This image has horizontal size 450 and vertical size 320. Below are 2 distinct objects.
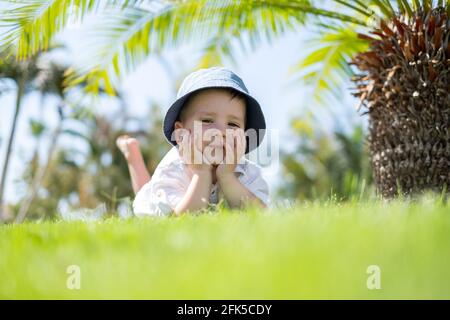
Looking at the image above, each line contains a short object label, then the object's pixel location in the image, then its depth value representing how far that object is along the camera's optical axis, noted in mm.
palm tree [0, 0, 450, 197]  3387
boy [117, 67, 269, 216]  3039
